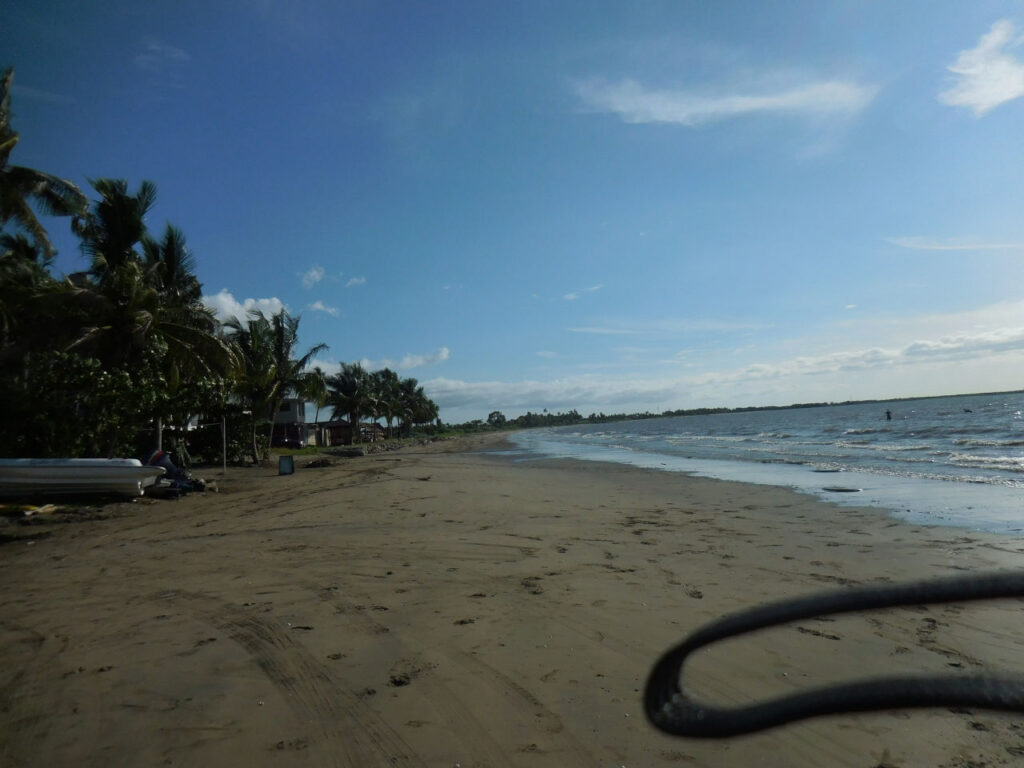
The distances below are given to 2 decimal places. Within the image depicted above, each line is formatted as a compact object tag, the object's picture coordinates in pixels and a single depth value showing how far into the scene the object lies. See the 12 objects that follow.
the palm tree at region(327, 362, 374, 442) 57.31
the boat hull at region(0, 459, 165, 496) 11.45
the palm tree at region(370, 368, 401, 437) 67.31
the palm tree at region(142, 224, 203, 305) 23.69
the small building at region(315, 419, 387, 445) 64.74
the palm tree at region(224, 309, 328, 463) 28.92
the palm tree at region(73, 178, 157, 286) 20.42
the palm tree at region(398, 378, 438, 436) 83.94
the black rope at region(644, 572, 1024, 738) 0.97
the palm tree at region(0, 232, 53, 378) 16.55
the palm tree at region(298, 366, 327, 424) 32.41
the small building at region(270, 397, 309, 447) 50.84
